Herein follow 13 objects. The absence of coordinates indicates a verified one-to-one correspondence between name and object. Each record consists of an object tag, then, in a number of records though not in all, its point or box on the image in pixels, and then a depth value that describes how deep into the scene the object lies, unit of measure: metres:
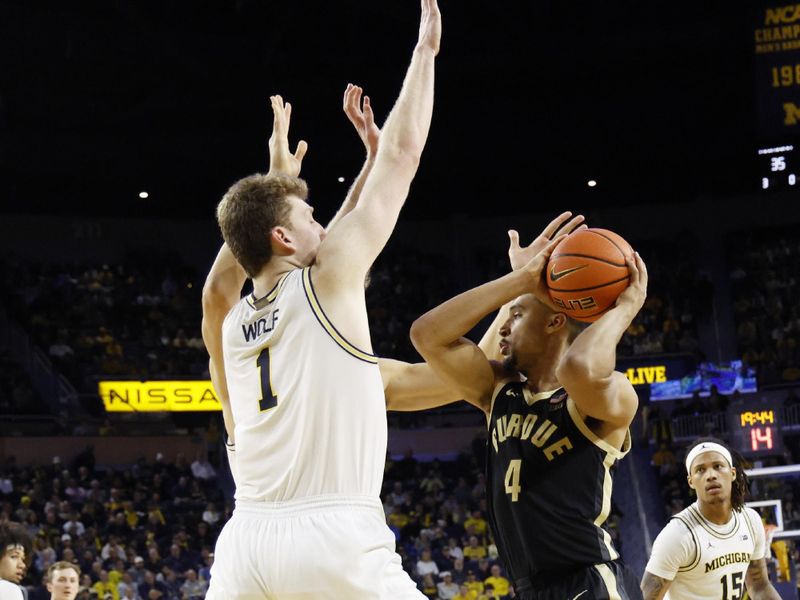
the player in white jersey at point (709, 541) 6.99
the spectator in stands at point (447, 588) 18.22
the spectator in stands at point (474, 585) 18.45
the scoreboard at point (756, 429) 19.67
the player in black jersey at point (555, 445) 3.89
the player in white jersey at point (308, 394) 3.30
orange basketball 3.96
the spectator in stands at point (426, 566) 19.06
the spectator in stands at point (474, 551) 20.00
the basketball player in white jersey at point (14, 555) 7.54
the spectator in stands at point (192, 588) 17.66
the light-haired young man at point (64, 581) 8.16
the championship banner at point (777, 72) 17.97
